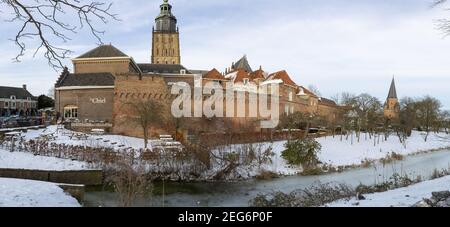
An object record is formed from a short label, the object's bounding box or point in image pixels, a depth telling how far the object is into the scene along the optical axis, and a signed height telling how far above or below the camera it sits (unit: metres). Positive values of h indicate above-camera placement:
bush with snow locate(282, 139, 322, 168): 23.81 -1.80
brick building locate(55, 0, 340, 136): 31.02 +2.67
